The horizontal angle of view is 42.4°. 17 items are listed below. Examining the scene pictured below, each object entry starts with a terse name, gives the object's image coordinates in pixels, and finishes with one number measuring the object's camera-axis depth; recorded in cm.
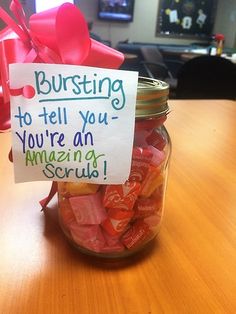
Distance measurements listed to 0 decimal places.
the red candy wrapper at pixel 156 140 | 38
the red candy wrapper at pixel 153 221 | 40
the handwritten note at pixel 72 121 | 30
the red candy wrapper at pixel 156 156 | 37
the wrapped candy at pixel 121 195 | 35
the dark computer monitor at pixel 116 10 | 408
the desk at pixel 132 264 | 33
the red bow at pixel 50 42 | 30
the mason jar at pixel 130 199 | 35
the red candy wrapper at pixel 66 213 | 39
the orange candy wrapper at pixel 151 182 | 37
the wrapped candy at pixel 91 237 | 37
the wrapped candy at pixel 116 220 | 36
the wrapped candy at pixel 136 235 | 38
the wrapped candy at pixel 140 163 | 35
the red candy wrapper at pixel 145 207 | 38
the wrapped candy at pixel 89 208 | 36
